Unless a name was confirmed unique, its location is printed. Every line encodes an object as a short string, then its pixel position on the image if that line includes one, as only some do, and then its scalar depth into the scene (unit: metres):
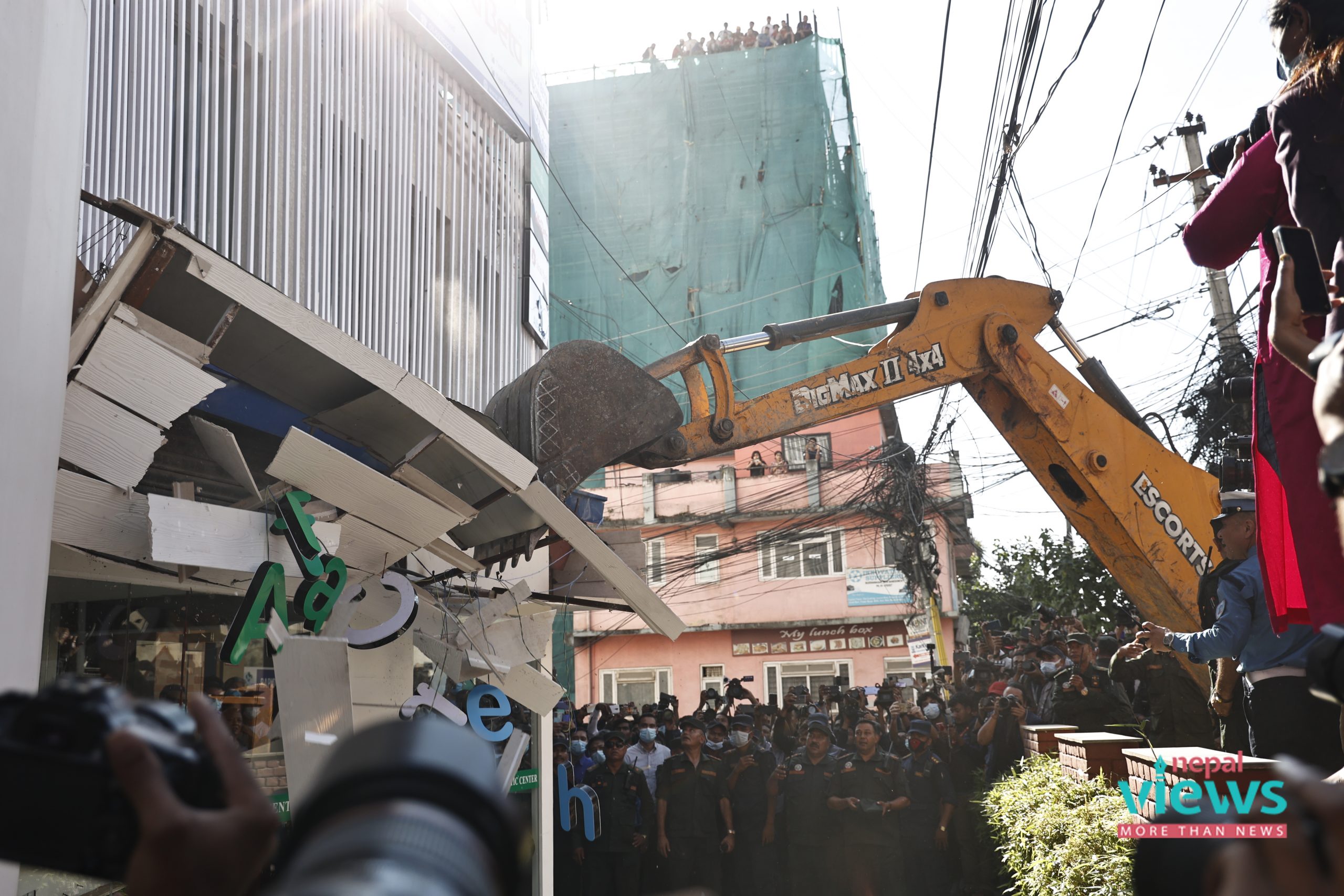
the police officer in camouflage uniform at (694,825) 10.31
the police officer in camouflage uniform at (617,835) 10.41
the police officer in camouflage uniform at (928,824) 9.59
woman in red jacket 2.33
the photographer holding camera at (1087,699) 10.16
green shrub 4.99
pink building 29.58
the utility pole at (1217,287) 13.08
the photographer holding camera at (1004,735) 9.91
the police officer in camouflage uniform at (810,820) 9.71
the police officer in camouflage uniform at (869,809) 9.40
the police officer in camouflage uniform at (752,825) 10.15
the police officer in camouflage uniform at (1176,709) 8.50
